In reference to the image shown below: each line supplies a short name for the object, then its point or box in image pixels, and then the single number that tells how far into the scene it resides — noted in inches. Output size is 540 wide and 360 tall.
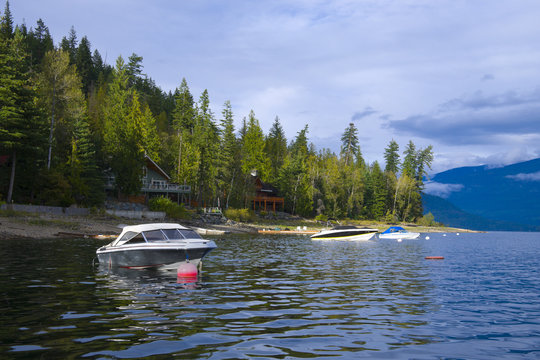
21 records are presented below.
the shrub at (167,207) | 2340.1
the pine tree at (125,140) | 2324.1
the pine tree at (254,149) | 3543.3
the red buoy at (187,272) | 674.8
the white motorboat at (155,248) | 718.5
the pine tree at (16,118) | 1626.5
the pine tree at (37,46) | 4015.8
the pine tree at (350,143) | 5330.2
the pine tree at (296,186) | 3669.3
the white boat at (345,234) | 2058.3
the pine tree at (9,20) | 3576.8
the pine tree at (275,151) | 4173.2
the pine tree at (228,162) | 3056.1
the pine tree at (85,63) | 4267.0
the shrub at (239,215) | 2794.3
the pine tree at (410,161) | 5196.9
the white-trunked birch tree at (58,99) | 1985.7
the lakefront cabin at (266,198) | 3491.6
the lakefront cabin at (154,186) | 2636.6
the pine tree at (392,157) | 5433.1
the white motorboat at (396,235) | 2541.8
